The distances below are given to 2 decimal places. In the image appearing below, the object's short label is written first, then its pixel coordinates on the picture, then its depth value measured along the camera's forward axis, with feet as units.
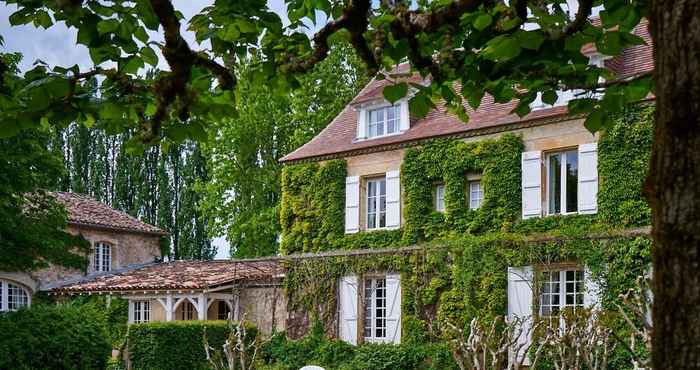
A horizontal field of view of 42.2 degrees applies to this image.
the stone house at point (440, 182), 60.08
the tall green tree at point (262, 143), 108.88
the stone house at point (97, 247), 94.99
